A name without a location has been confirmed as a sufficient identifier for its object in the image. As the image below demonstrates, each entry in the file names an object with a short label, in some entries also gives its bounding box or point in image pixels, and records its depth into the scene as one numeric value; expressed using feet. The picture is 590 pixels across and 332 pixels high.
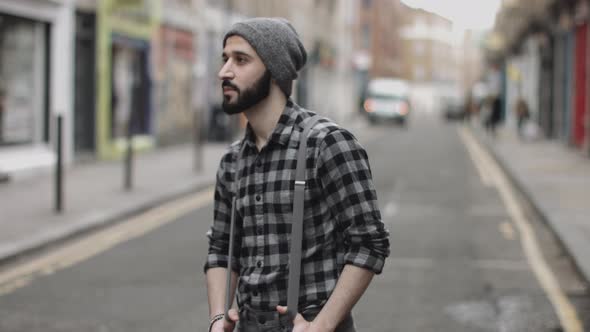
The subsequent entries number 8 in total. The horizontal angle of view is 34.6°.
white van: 167.73
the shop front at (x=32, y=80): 53.42
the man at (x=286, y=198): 8.13
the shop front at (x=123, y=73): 66.44
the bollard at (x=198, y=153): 56.90
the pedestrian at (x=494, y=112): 103.55
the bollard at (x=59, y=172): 35.92
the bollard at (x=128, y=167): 45.37
